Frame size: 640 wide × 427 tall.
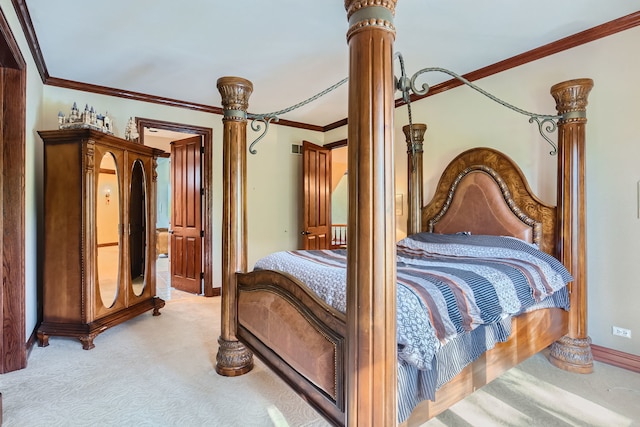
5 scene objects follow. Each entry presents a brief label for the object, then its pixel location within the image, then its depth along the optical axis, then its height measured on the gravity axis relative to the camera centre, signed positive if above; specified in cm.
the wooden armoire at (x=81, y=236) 293 -22
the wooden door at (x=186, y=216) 468 -8
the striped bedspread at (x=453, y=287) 139 -40
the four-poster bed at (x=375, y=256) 116 -23
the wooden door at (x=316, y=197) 499 +20
